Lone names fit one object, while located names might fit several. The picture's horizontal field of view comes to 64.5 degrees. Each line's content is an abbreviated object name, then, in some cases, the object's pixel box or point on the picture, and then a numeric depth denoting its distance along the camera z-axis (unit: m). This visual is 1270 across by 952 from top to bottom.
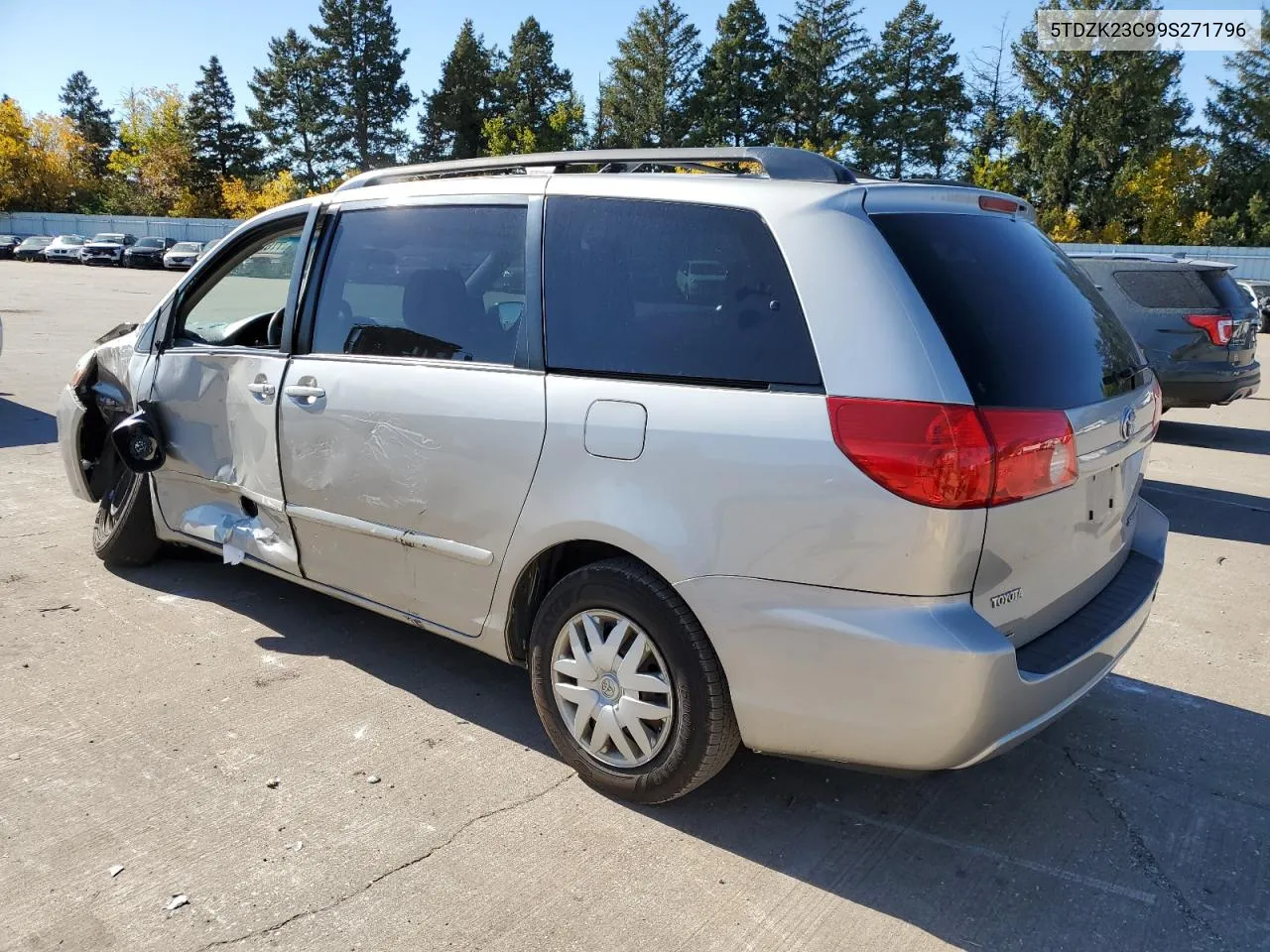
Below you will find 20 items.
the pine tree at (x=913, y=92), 64.25
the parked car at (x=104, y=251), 45.84
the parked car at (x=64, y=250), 47.31
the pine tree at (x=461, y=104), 76.25
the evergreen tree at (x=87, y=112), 99.50
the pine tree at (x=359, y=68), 74.50
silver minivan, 2.47
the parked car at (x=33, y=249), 48.81
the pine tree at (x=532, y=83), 75.88
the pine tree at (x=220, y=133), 73.62
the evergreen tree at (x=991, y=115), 61.06
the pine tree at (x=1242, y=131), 50.88
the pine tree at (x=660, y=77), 69.19
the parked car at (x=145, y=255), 45.69
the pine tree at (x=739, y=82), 68.38
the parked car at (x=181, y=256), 43.23
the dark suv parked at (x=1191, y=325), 9.49
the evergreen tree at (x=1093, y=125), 51.66
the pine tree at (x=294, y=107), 74.81
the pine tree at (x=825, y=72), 66.00
